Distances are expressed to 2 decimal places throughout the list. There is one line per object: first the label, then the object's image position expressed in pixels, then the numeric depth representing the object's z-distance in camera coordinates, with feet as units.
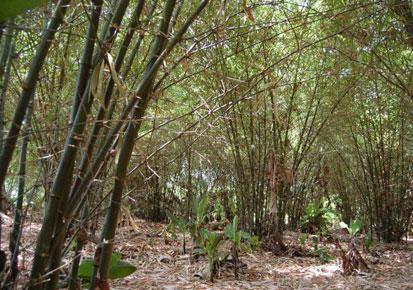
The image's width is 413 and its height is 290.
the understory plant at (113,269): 4.31
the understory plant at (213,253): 9.57
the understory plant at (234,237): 9.94
